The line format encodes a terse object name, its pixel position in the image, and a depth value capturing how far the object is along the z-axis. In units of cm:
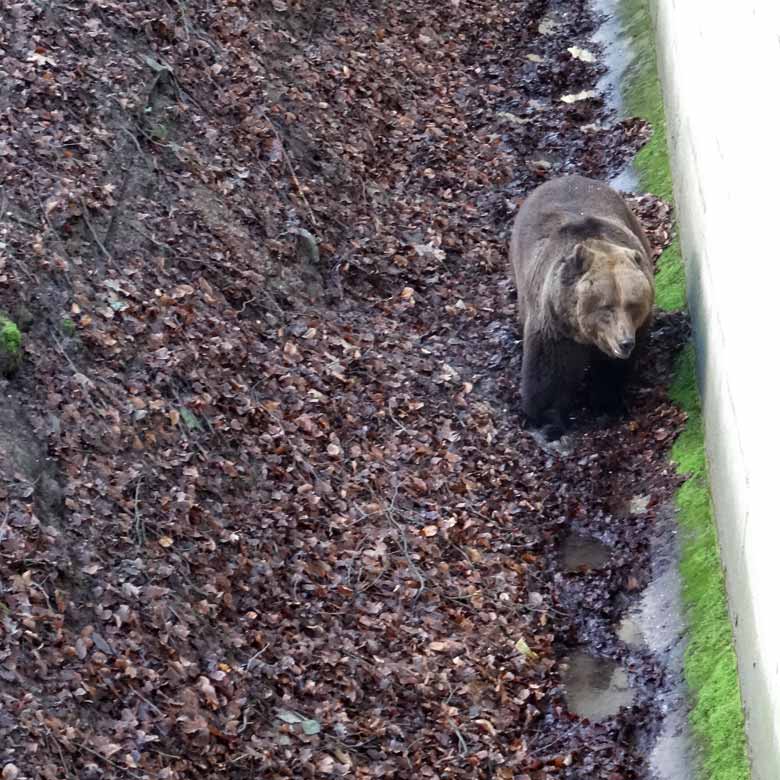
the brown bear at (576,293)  972
